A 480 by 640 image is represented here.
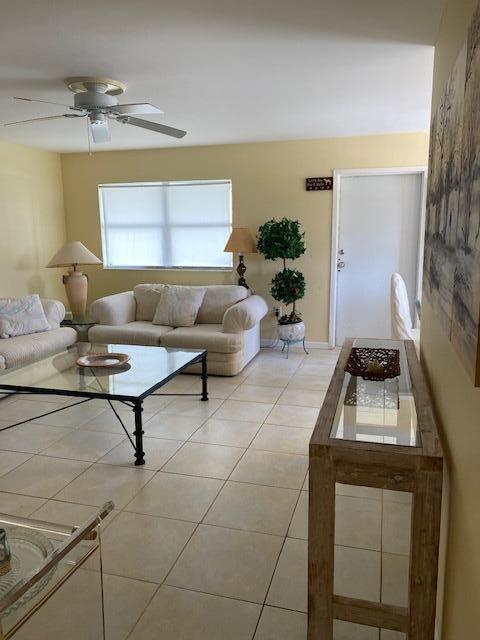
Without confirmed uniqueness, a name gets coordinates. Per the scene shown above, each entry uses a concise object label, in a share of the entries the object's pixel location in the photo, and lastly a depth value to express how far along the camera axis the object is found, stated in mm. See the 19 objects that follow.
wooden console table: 1460
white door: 5207
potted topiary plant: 5156
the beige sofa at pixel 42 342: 4082
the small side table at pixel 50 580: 1351
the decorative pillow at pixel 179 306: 5156
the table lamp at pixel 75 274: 5328
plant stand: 5336
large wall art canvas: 1086
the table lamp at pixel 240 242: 5273
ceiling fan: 3100
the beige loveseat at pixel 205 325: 4684
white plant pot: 5270
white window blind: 5816
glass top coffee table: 2994
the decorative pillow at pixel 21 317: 4512
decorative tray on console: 2207
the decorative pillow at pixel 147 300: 5527
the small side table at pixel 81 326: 5422
